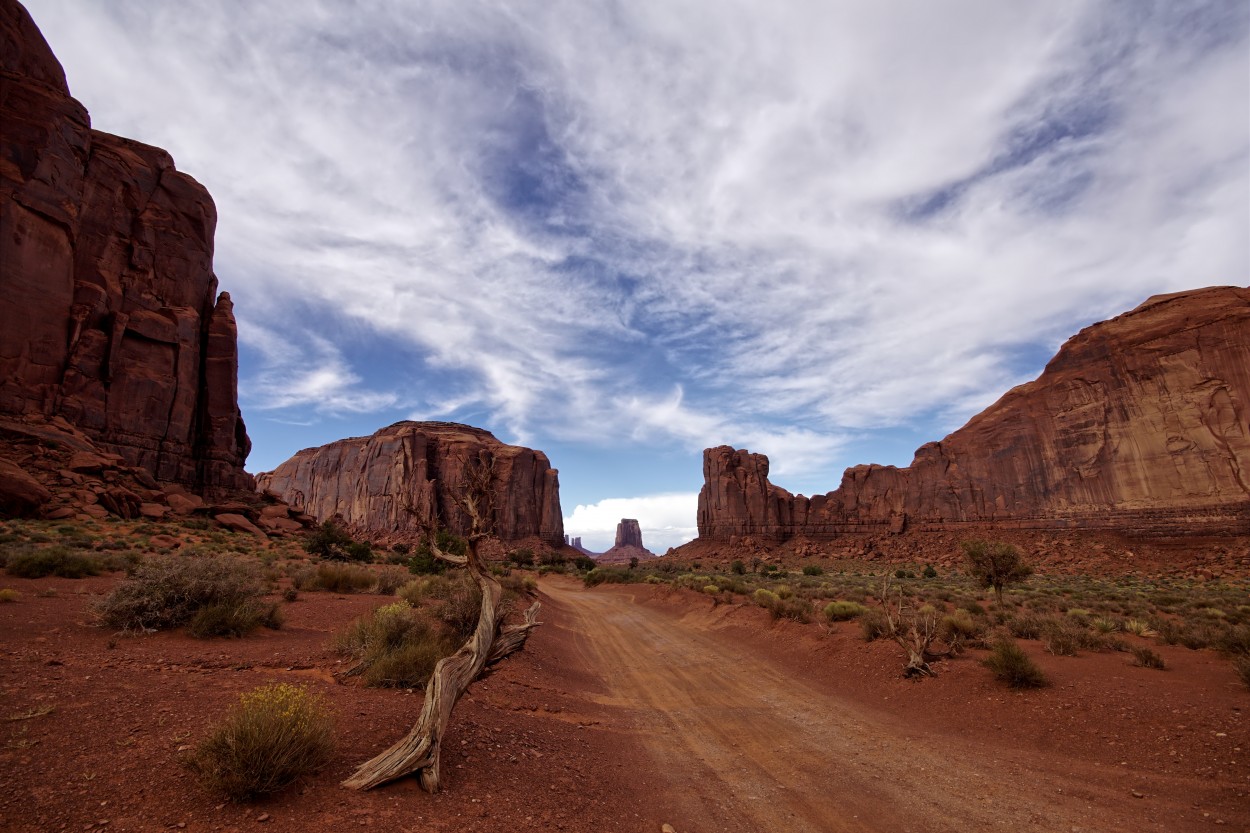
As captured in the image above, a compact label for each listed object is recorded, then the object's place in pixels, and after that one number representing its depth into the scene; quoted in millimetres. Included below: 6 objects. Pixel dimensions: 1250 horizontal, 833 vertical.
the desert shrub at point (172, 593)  8258
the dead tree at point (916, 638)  10305
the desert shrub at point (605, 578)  41222
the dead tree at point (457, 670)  4496
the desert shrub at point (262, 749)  3781
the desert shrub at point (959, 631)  11703
